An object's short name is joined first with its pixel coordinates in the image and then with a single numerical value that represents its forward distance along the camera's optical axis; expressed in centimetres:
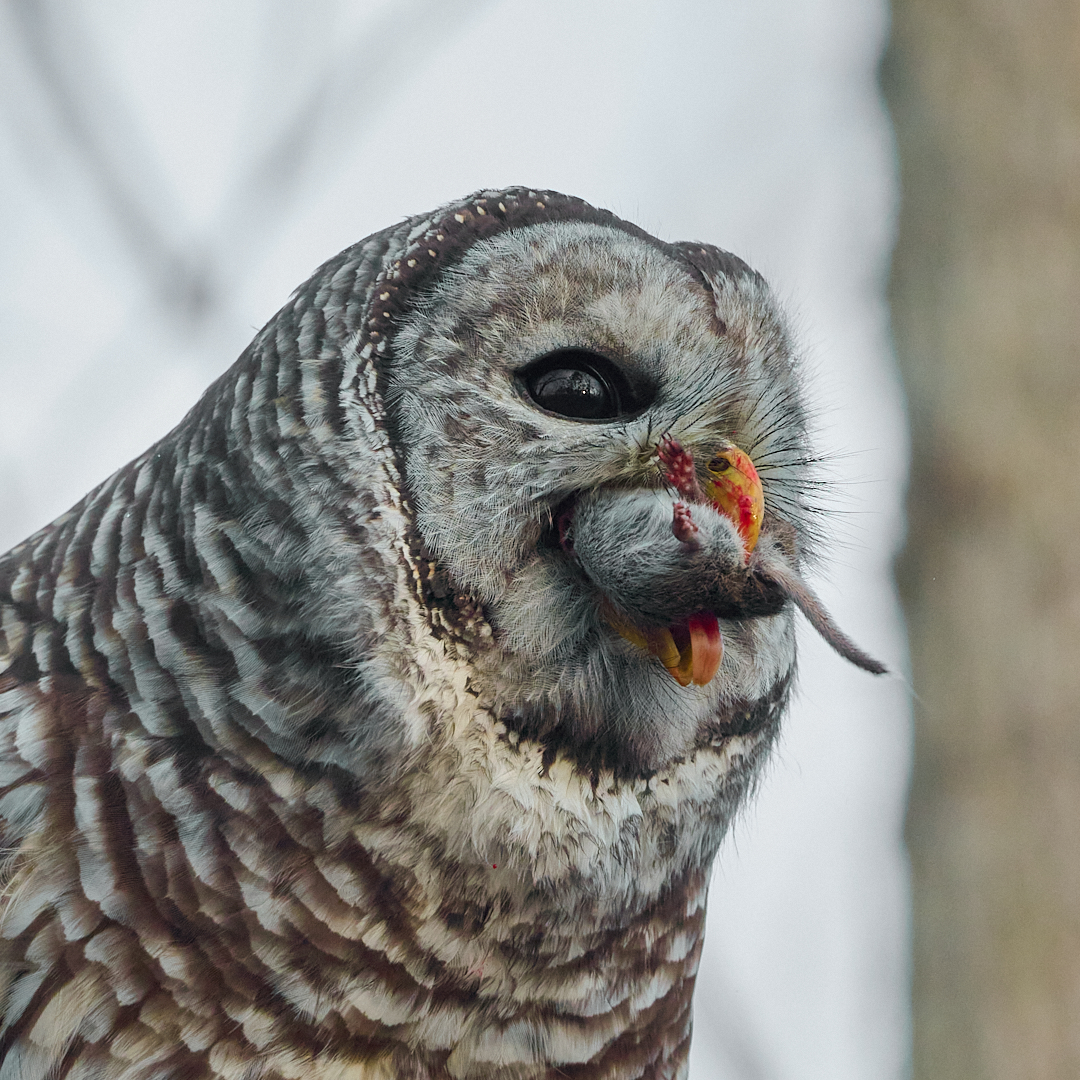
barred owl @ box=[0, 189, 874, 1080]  441
